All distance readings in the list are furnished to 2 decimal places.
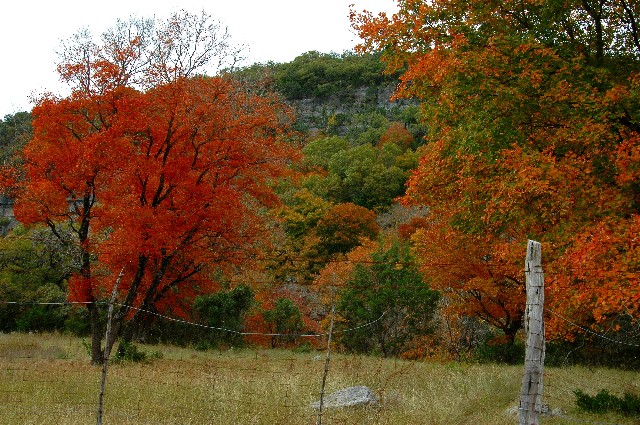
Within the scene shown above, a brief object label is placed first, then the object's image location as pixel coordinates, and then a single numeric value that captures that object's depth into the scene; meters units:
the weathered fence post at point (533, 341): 6.54
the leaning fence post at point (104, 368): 7.81
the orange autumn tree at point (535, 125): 10.91
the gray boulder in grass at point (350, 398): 11.63
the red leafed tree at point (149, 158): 19.61
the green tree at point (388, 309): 27.75
